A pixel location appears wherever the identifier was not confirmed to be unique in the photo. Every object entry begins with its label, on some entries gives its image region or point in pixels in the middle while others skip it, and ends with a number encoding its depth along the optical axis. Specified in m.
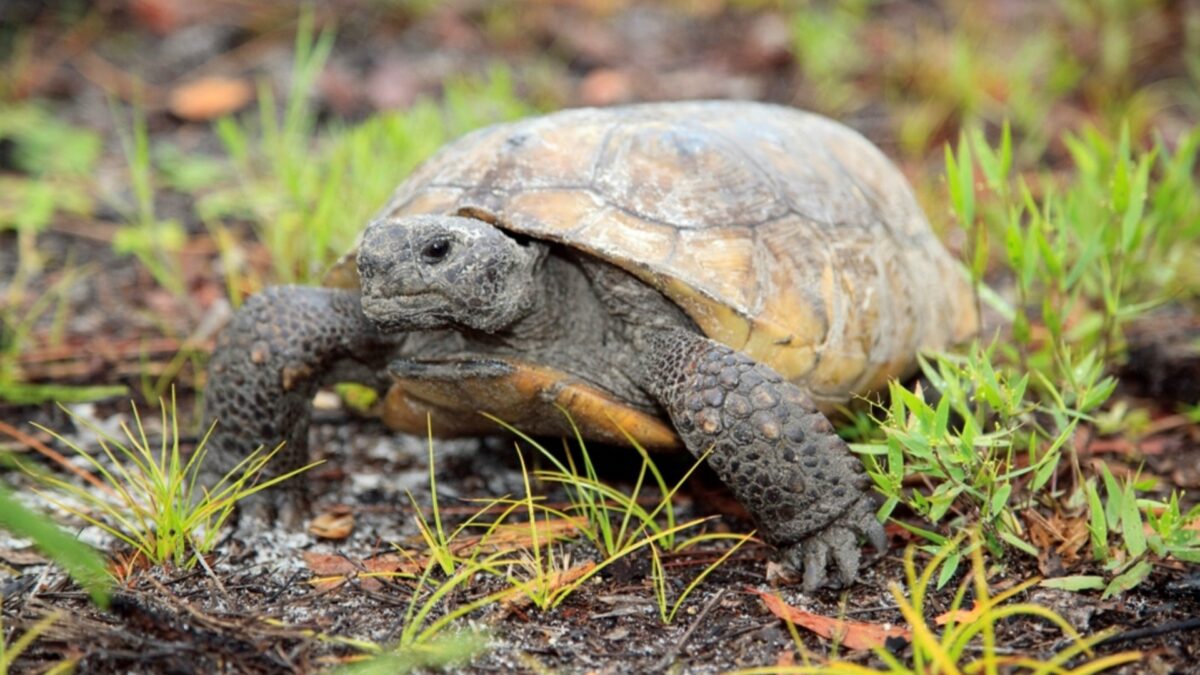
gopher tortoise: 3.12
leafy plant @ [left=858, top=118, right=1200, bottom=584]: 2.84
